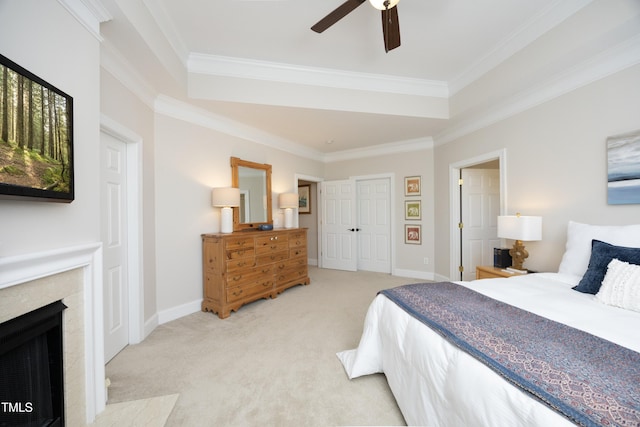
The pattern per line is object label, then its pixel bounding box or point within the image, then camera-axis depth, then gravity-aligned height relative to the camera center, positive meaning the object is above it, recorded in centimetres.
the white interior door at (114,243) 211 -24
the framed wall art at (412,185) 472 +48
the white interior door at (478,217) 409 -12
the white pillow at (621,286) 137 -44
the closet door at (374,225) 511 -27
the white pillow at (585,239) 177 -23
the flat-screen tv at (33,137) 97 +34
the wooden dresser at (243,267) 302 -71
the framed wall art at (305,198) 611 +35
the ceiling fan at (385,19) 169 +137
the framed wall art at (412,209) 473 +4
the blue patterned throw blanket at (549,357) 68 -52
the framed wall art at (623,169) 198 +31
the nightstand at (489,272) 263 -67
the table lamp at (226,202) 323 +15
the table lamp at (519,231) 252 -22
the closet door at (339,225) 536 -28
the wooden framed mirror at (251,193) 364 +32
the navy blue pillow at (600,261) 159 -34
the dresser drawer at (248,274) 306 -79
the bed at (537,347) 74 -54
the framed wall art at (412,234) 473 -43
